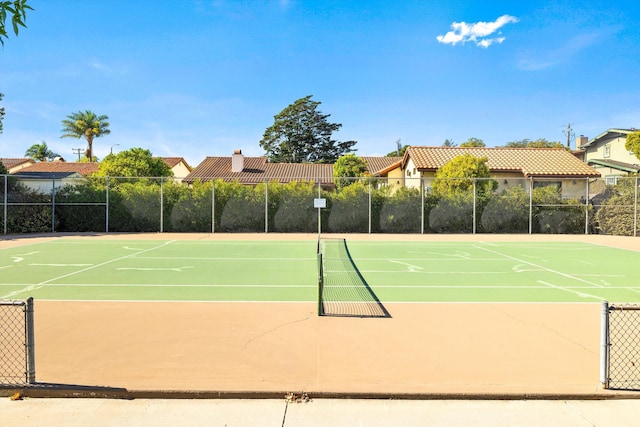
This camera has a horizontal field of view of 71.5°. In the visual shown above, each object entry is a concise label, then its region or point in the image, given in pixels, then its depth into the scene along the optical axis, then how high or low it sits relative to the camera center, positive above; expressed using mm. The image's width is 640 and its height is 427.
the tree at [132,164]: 36781 +3718
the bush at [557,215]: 22359 -166
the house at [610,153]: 36603 +5687
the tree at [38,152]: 64812 +8010
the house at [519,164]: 29547 +3321
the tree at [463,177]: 22828 +1767
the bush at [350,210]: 22328 -28
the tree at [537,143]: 71775 +12433
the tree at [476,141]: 71562 +11665
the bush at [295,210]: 22359 -44
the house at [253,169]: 39991 +3742
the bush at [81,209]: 21859 -106
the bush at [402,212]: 22359 -95
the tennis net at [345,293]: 6945 -1603
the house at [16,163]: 49731 +5035
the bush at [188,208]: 22094 -15
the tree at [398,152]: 68812 +9098
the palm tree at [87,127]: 56031 +10189
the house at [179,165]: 56156 +5540
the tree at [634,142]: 29553 +4761
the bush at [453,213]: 22406 -117
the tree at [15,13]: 2786 +1248
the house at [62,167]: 44112 +4142
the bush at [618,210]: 21156 +112
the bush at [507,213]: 22312 -93
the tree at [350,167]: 40469 +3990
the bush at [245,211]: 22359 -139
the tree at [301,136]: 57500 +9540
